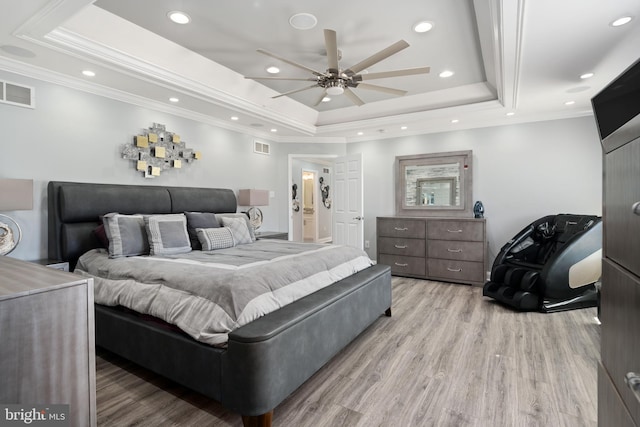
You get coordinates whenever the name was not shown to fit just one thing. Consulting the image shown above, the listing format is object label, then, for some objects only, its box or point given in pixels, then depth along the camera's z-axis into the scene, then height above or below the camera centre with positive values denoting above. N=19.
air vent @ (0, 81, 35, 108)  2.86 +1.02
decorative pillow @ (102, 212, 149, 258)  2.89 -0.25
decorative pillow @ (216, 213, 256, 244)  3.97 -0.13
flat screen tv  0.90 +0.32
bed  1.68 -0.78
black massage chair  3.47 -0.75
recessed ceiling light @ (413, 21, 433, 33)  2.80 +1.59
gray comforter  1.88 -0.51
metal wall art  3.80 +0.70
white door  5.59 +0.13
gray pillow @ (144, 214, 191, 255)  3.06 -0.26
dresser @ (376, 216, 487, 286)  4.61 -0.59
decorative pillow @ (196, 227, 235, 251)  3.37 -0.31
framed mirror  5.11 +0.40
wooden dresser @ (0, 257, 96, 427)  1.19 -0.52
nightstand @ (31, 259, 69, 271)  2.83 -0.48
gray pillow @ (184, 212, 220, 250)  3.51 -0.16
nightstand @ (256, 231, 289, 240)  4.84 -0.40
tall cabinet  0.72 -0.12
